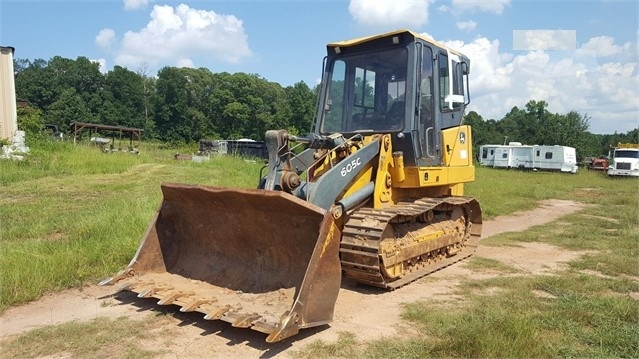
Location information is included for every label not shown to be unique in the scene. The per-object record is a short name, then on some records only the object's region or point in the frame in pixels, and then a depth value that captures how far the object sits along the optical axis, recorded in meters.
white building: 22.69
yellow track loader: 4.91
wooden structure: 32.52
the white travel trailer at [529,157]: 40.41
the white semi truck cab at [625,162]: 33.22
